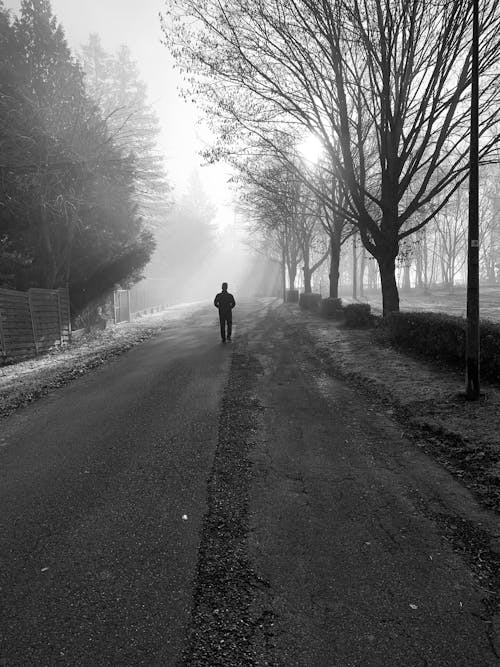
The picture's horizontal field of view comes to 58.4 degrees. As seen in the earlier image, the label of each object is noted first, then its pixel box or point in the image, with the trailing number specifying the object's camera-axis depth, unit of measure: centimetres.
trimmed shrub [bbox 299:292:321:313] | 2507
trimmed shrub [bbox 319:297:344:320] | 1990
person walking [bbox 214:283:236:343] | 1374
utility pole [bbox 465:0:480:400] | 673
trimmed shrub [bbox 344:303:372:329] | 1625
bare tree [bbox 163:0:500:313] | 968
